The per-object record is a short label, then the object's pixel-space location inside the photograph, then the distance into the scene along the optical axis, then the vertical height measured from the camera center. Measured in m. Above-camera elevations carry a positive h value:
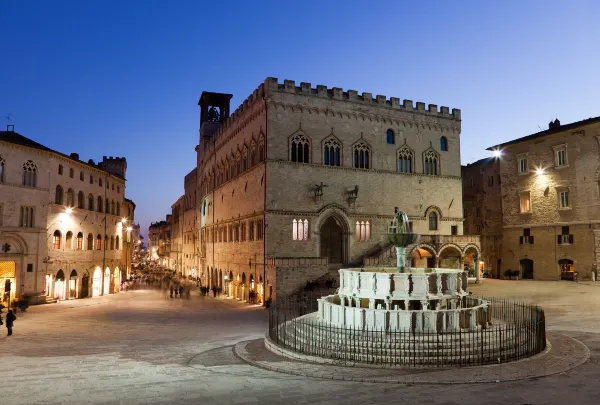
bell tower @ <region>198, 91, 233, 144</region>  56.00 +16.39
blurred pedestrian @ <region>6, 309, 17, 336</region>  20.14 -3.17
